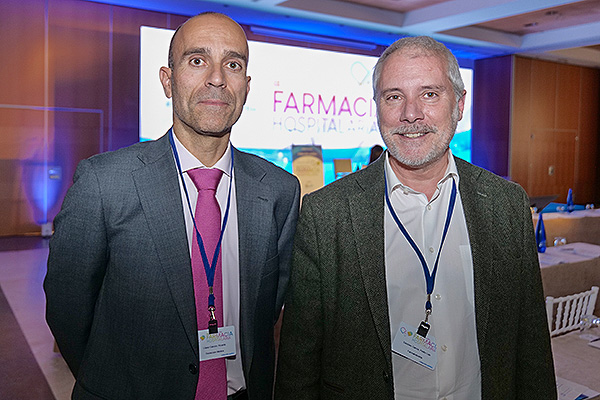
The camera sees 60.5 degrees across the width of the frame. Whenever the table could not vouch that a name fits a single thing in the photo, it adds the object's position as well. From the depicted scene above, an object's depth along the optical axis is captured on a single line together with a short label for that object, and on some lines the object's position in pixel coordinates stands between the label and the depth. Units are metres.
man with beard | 1.49
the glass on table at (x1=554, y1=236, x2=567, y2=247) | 4.39
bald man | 1.45
